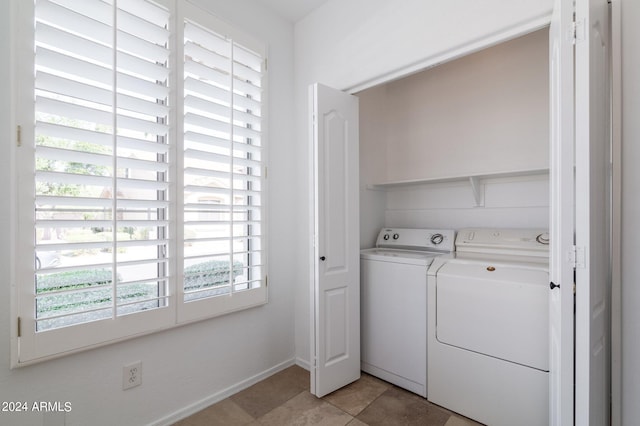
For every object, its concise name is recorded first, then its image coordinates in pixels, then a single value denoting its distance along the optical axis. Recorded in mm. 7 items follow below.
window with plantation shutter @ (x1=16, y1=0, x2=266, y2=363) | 1345
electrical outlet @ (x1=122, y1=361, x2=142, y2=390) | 1585
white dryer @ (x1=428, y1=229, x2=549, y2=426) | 1563
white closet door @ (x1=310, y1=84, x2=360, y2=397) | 2008
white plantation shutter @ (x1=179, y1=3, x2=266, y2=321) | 1841
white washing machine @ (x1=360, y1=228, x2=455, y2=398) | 2037
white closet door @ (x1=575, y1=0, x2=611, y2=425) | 966
